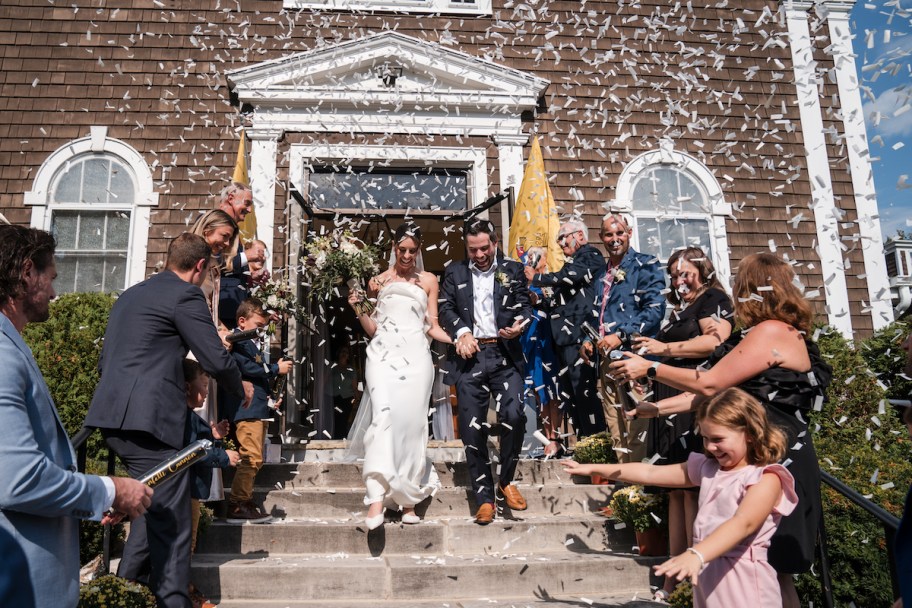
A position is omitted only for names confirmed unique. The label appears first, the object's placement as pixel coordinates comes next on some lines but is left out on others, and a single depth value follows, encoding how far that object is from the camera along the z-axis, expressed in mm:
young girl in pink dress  2746
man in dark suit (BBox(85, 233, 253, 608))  3283
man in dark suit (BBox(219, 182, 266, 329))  5531
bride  5066
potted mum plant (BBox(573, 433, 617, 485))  5684
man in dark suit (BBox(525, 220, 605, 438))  5988
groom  5277
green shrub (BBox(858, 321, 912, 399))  8672
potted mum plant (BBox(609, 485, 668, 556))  4742
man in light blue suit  1930
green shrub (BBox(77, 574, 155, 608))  3121
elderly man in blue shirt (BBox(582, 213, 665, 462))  5379
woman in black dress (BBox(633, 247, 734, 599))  4215
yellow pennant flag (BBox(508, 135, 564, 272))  7953
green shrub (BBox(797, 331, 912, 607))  4023
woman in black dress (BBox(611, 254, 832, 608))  2969
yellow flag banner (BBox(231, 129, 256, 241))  7961
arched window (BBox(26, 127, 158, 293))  8883
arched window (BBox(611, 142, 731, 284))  9570
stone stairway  4438
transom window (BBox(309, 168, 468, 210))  9203
